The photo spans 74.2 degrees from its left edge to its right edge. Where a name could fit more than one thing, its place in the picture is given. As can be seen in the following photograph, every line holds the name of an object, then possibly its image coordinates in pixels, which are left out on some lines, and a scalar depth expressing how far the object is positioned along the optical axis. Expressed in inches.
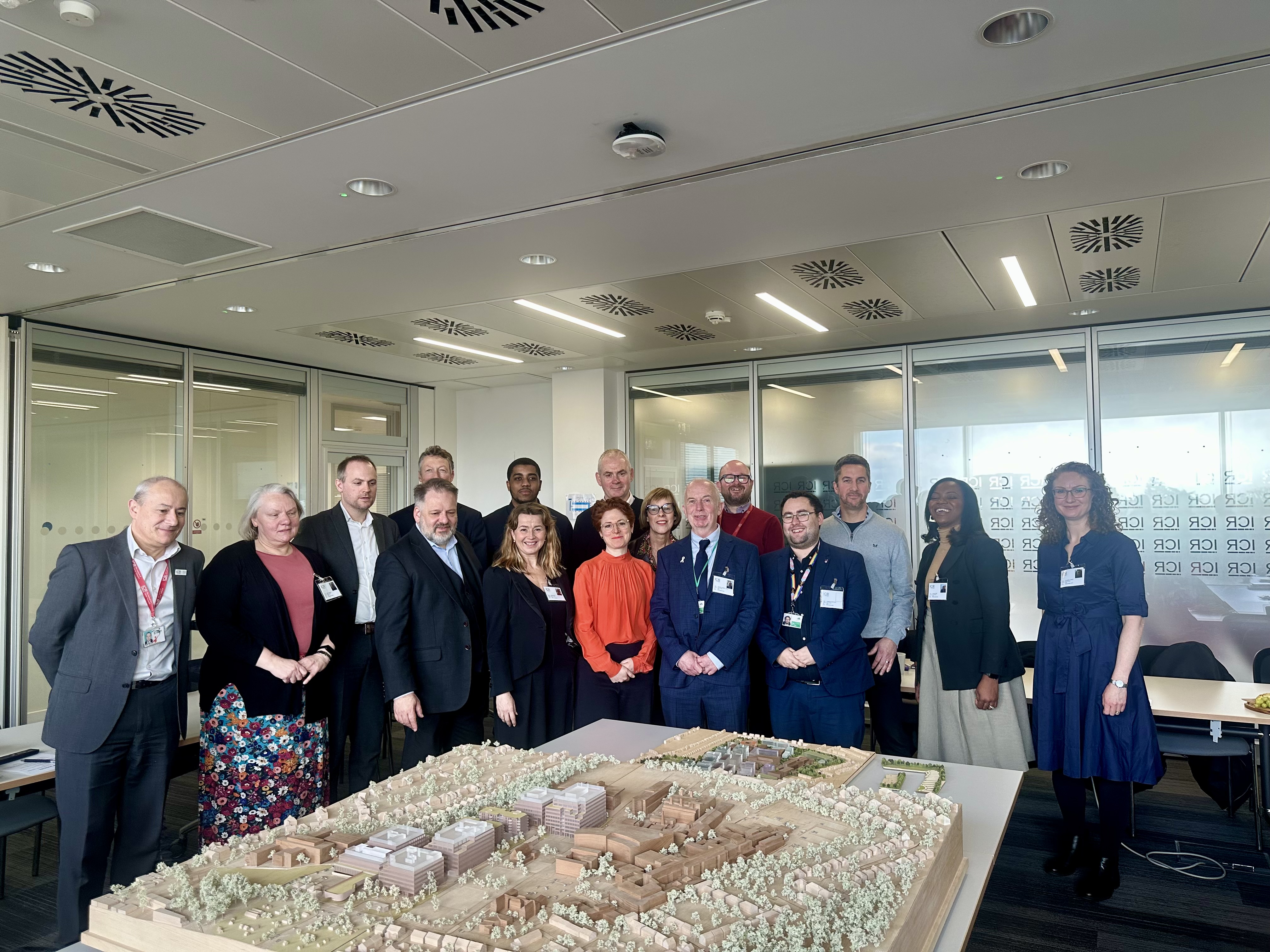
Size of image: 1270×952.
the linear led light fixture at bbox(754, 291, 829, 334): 221.0
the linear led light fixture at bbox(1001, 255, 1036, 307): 193.2
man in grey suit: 113.7
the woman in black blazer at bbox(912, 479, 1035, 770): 148.6
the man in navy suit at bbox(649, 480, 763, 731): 140.9
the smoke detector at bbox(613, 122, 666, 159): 118.3
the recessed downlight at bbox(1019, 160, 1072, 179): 134.0
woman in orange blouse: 148.2
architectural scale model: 56.2
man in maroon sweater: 184.9
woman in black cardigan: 125.0
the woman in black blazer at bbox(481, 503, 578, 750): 145.6
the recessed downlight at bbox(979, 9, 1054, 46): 91.4
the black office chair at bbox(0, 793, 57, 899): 116.7
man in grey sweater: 158.4
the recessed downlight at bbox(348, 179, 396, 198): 138.1
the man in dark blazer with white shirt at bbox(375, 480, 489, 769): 138.3
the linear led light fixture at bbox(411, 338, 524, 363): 275.1
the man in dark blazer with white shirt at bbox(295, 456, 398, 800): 156.4
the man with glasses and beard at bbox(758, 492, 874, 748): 139.5
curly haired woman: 130.1
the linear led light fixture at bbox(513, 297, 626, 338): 226.1
